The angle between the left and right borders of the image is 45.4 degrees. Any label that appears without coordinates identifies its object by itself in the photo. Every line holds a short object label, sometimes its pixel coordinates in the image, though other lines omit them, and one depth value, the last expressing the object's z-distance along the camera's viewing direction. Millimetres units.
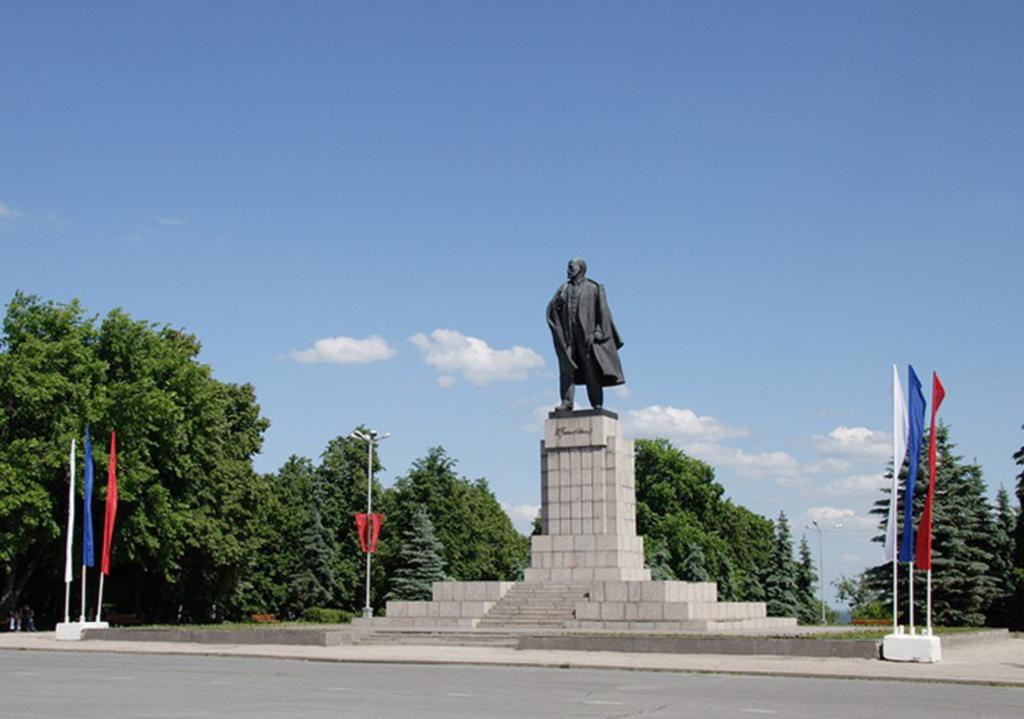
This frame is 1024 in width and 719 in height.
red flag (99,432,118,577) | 32031
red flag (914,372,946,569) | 20922
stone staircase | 30000
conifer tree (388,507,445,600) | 56062
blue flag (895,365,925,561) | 21719
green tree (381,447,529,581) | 67562
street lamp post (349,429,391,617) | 41700
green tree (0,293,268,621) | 37312
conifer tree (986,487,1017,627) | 37062
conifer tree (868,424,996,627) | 36906
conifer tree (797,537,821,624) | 54750
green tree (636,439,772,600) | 67125
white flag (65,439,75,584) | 32250
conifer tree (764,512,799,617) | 52750
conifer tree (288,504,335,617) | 60594
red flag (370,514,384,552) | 45188
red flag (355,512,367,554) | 45281
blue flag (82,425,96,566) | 31781
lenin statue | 34062
